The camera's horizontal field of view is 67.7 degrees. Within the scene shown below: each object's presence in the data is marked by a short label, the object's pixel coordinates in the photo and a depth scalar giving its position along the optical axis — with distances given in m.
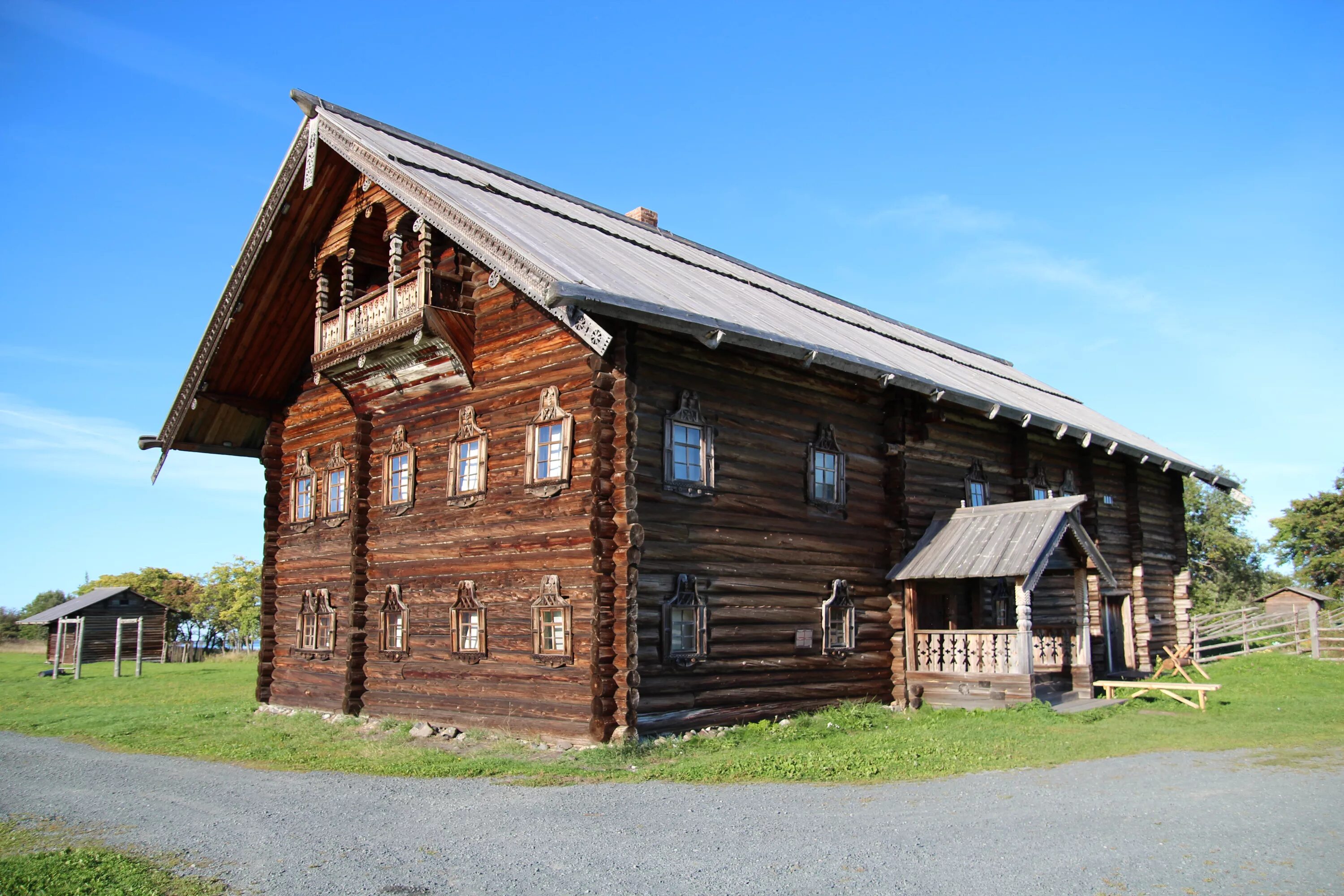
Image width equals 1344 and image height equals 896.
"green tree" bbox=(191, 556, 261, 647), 64.81
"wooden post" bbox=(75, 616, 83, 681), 31.66
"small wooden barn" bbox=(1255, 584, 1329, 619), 35.97
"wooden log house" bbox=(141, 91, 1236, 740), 14.20
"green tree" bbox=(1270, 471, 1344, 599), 48.03
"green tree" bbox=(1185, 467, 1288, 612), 60.81
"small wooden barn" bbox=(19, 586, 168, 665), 42.28
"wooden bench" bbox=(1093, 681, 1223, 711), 17.38
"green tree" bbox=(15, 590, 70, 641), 84.57
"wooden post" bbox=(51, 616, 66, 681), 31.86
